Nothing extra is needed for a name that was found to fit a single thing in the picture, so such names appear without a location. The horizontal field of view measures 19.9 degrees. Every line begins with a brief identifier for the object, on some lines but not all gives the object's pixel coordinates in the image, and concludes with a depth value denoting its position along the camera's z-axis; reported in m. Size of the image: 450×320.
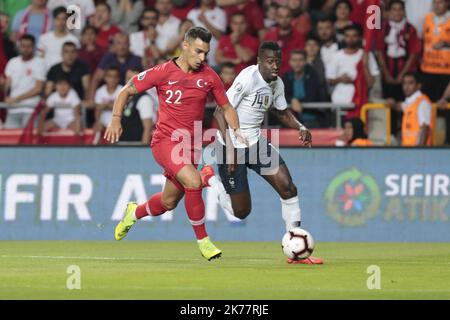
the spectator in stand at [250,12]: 21.44
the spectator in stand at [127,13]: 21.81
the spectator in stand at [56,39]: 21.28
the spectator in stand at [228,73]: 19.88
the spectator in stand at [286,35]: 20.95
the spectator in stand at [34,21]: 21.53
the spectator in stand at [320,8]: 21.42
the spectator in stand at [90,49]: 21.53
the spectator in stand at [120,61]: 20.84
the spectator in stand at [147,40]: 21.20
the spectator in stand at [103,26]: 21.64
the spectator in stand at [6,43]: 21.66
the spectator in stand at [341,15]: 21.20
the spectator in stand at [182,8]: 21.61
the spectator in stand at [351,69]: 20.52
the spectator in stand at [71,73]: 20.88
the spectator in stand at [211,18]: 21.39
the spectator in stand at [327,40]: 20.87
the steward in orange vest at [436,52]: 20.66
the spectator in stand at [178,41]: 21.06
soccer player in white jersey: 14.82
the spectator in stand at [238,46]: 20.94
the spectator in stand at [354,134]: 19.64
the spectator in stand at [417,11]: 21.09
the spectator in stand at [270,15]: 21.53
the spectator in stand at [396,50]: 20.89
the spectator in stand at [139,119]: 19.73
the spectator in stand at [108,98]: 20.53
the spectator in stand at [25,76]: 21.05
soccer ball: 13.97
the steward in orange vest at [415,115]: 20.12
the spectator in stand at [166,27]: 21.28
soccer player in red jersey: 13.81
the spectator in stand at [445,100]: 20.27
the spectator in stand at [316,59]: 20.42
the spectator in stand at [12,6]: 22.03
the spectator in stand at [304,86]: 20.16
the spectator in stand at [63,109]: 20.36
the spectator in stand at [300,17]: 21.20
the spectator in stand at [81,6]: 21.63
